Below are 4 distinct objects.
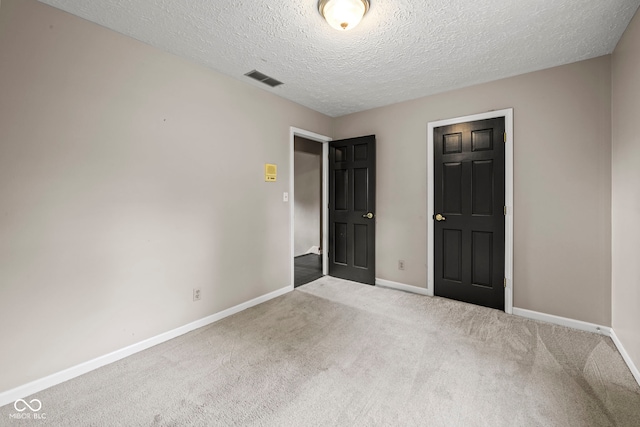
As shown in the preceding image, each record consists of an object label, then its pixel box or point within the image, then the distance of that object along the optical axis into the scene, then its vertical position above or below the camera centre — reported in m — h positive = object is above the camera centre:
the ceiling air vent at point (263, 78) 2.78 +1.46
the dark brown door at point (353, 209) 3.86 +0.07
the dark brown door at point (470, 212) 2.95 +0.02
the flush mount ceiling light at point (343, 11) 1.72 +1.32
